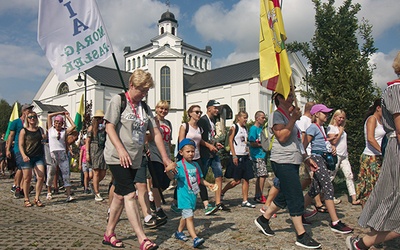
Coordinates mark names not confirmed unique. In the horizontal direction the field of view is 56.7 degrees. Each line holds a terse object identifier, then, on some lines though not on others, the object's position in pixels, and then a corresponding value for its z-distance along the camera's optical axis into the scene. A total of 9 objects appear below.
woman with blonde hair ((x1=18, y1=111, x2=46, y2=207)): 7.73
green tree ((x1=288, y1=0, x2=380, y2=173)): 10.40
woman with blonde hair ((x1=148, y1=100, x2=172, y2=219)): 5.92
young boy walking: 4.71
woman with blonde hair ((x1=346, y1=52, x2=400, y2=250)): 3.56
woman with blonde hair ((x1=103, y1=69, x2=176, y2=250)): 4.30
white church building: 51.19
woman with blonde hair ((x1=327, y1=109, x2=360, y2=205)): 7.09
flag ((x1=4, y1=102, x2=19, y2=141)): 11.36
